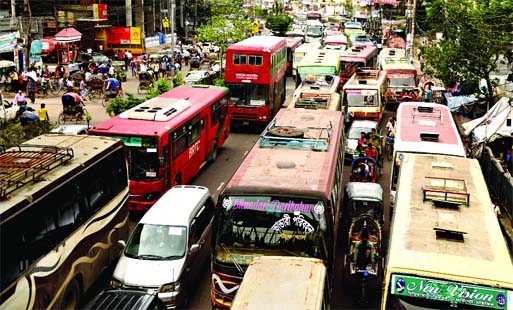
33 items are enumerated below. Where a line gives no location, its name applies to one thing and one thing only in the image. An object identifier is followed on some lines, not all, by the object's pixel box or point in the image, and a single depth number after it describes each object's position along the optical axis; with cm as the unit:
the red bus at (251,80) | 2725
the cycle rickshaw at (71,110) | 2669
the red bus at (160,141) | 1648
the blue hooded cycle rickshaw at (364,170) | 1886
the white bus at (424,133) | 1709
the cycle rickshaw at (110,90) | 3250
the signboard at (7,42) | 3528
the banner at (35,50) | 3981
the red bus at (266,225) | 1079
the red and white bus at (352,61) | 3591
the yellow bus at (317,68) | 3181
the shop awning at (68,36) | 4438
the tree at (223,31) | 4218
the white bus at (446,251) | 848
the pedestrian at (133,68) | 4559
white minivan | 1203
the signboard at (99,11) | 5184
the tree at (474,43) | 2695
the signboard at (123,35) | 5344
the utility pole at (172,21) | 3456
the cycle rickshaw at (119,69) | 4047
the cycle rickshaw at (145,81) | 3622
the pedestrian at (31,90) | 3187
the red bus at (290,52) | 4703
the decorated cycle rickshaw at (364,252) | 1265
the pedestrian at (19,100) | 2759
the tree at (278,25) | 6806
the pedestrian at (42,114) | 2509
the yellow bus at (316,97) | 2282
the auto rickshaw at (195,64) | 4722
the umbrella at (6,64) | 3463
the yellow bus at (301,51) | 4315
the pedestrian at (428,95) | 3316
